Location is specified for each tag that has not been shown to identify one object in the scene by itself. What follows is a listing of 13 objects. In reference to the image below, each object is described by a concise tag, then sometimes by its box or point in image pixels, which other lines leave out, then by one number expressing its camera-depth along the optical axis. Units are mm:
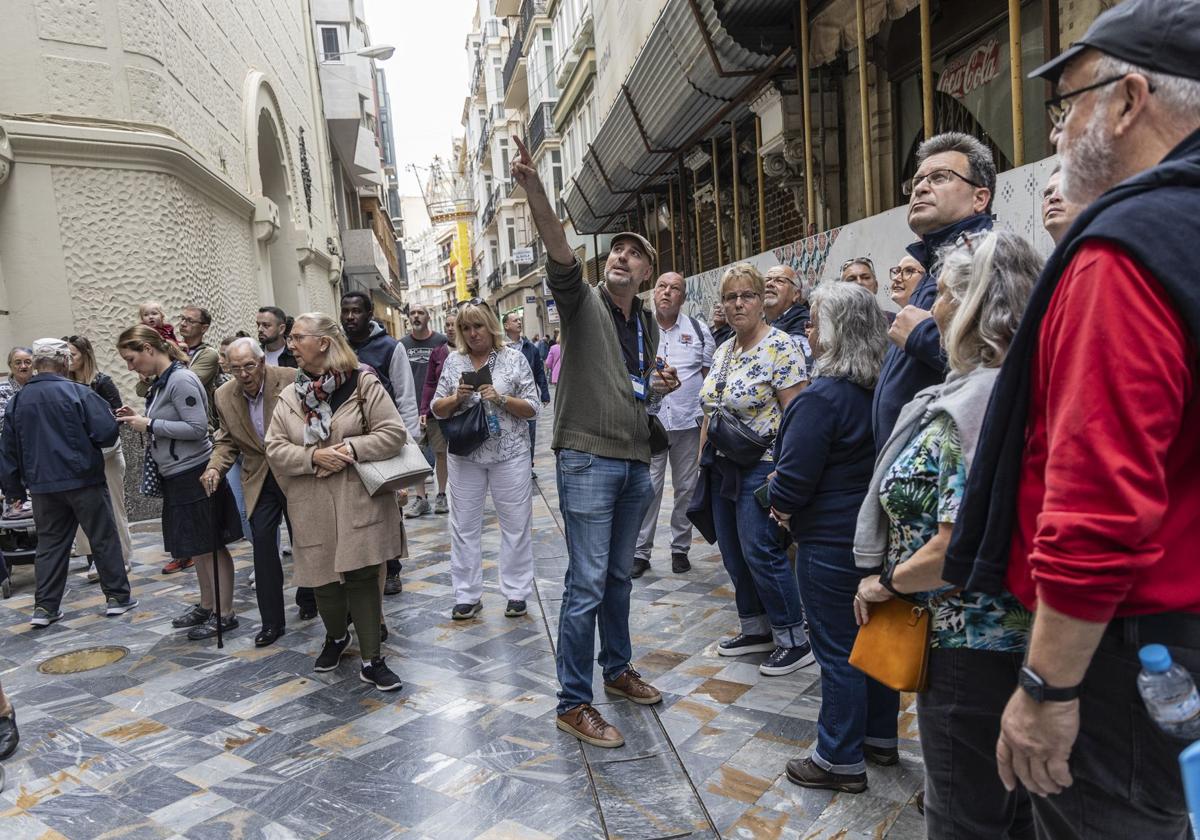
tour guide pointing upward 3240
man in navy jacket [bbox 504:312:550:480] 8719
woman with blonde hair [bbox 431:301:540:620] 4852
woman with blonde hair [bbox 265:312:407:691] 3855
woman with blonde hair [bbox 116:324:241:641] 4867
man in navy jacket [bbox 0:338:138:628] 5188
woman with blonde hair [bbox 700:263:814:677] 3756
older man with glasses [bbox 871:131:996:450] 2434
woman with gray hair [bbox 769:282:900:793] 2801
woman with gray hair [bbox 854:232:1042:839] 1688
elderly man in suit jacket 4586
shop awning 7609
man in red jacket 1118
